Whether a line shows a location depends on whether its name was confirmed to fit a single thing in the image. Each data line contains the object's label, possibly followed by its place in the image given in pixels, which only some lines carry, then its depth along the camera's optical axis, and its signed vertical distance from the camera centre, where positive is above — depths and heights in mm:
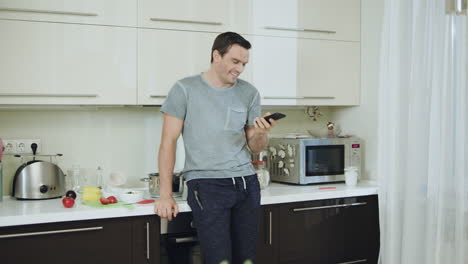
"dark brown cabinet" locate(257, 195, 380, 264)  2654 -586
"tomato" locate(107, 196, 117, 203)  2398 -355
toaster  2488 -286
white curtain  2410 -64
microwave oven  2963 -213
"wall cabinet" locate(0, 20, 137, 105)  2416 +271
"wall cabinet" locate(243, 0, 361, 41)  2904 +587
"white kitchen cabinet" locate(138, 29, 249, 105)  2652 +320
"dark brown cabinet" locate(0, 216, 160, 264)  2158 -515
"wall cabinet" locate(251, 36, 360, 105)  2939 +291
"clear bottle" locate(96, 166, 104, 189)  2854 -309
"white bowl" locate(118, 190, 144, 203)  2410 -346
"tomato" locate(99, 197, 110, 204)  2379 -360
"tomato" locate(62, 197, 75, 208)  2297 -353
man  2270 -157
